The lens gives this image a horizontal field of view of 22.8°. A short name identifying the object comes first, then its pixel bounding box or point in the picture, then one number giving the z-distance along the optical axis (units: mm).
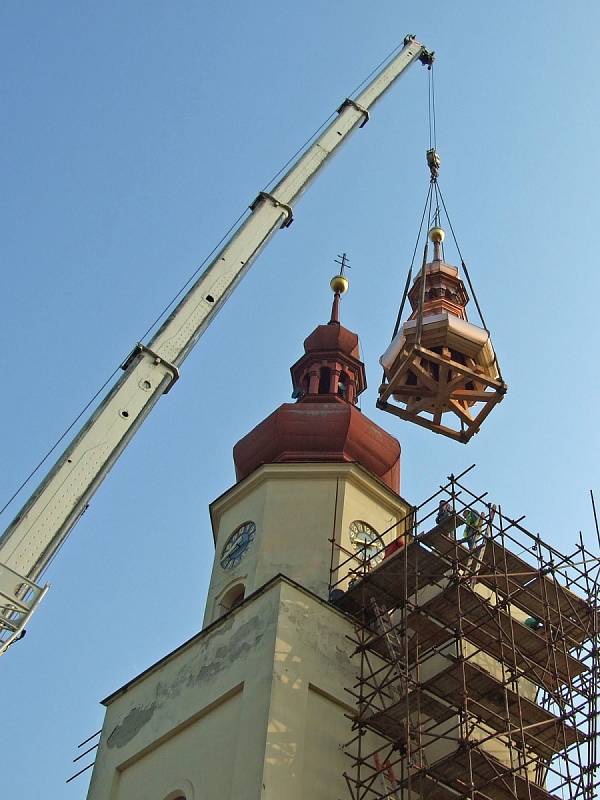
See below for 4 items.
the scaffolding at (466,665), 21094
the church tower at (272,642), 21562
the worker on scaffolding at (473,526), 23391
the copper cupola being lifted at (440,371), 23156
